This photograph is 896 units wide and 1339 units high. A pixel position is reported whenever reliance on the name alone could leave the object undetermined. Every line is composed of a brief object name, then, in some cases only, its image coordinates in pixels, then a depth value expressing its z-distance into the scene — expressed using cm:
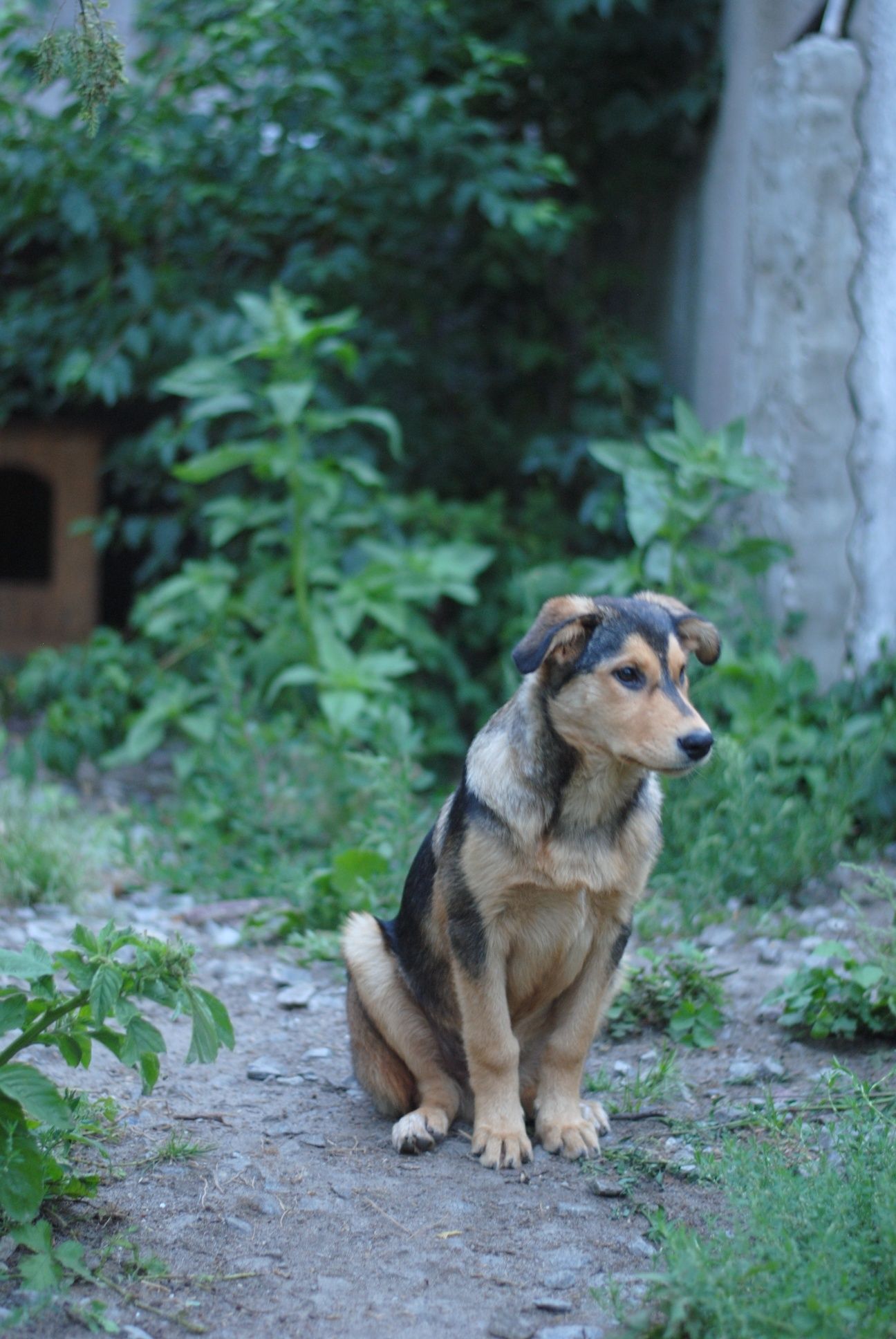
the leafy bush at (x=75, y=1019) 238
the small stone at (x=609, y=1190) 297
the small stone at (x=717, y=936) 462
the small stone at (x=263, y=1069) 368
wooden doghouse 945
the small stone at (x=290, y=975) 441
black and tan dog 310
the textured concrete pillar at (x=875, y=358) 561
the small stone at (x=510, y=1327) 244
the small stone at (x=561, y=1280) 261
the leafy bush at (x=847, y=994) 368
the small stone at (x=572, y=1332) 242
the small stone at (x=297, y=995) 423
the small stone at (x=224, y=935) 473
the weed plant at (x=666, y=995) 394
